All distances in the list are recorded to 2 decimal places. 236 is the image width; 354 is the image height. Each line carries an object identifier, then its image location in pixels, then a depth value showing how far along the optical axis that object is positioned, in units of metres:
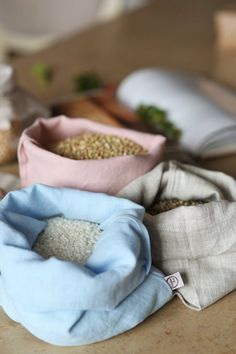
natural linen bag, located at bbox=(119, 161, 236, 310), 0.73
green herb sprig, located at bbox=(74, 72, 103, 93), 1.39
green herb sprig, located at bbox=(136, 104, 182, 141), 1.16
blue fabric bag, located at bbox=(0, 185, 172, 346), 0.62
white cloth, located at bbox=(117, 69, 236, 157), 1.11
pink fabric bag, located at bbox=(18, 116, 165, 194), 0.82
